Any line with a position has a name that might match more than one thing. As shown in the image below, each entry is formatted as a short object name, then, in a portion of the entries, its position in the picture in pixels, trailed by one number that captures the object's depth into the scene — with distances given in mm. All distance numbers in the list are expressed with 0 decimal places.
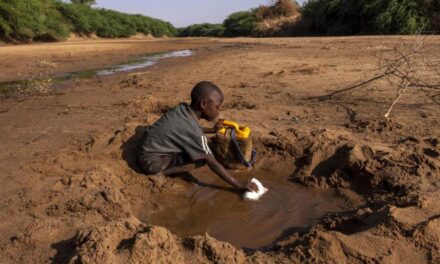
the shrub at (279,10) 32062
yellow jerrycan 4258
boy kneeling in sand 3758
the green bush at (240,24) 35281
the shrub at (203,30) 44906
